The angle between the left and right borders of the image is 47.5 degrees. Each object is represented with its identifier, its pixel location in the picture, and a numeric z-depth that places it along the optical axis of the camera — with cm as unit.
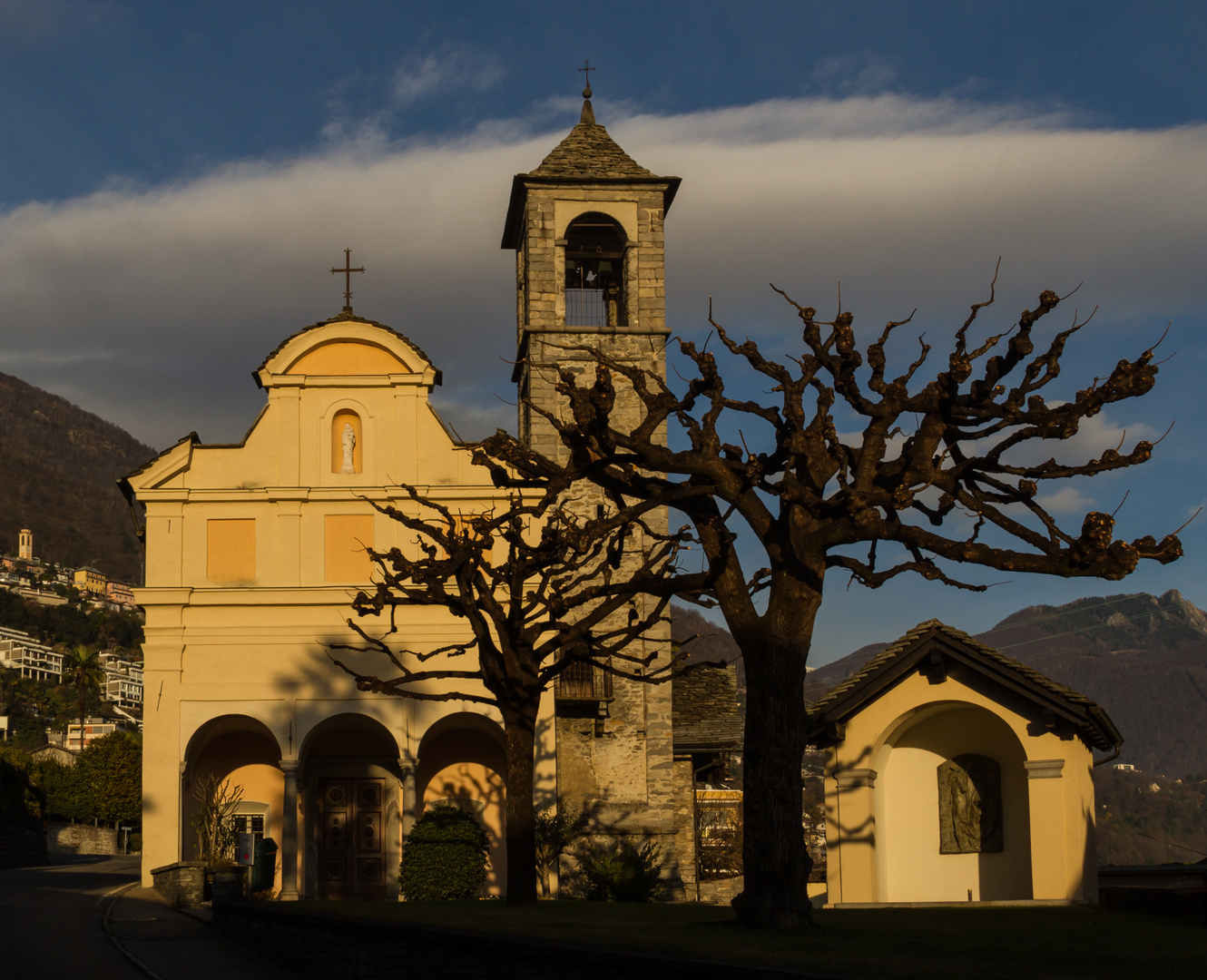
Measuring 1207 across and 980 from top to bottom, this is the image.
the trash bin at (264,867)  2586
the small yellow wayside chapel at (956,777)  1900
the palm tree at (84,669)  9944
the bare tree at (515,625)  1786
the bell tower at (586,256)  3173
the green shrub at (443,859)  2394
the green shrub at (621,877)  2536
